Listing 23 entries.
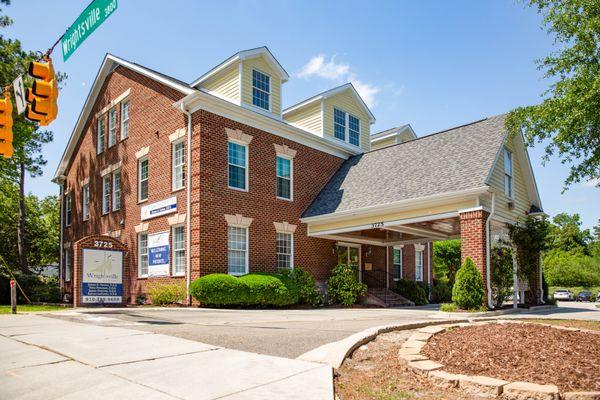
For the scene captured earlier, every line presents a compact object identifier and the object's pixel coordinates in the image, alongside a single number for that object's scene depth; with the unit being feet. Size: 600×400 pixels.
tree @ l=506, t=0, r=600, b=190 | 48.01
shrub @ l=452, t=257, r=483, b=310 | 51.57
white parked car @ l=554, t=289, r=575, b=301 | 156.25
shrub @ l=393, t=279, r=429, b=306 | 85.46
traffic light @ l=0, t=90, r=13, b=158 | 33.30
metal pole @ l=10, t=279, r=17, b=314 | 50.45
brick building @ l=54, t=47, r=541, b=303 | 60.44
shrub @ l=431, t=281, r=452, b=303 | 97.19
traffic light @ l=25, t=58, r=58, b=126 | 31.68
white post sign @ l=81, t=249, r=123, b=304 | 55.06
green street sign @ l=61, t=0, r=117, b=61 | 28.86
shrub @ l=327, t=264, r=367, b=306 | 71.31
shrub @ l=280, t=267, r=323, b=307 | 64.85
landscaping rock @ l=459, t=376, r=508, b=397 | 16.55
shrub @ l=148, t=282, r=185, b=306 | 61.05
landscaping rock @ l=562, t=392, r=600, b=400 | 15.60
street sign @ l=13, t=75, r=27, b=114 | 34.77
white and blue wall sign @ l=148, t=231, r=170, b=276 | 65.21
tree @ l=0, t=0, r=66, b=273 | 84.17
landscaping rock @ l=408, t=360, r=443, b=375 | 19.10
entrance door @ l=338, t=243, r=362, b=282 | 80.18
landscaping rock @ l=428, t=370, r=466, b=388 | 17.63
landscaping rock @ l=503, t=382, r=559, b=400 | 15.76
